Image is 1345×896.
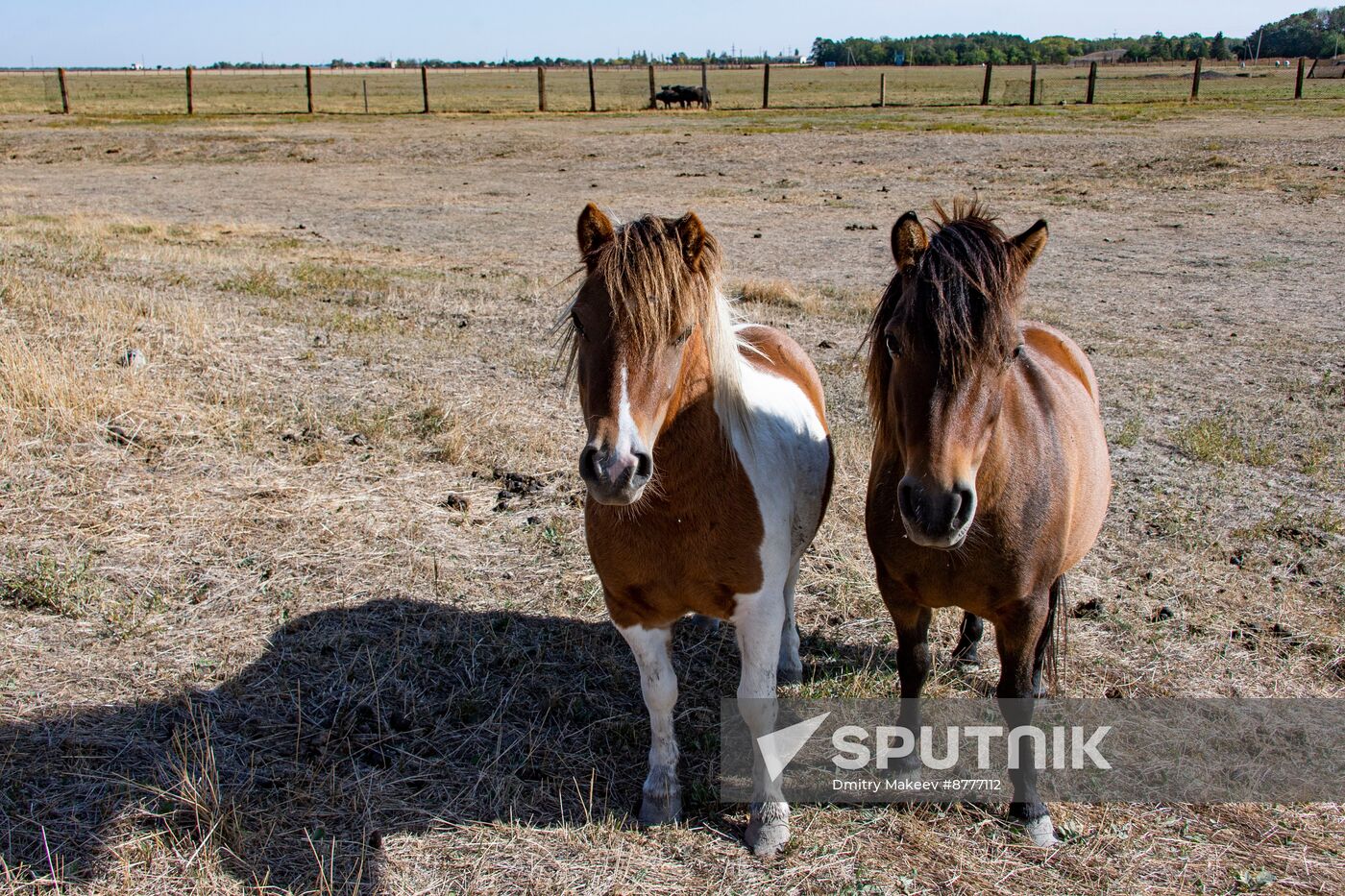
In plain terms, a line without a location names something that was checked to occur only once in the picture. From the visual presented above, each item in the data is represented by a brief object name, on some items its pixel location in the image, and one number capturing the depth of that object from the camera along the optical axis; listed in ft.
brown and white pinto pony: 8.20
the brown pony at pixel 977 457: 8.03
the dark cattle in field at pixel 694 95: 126.72
